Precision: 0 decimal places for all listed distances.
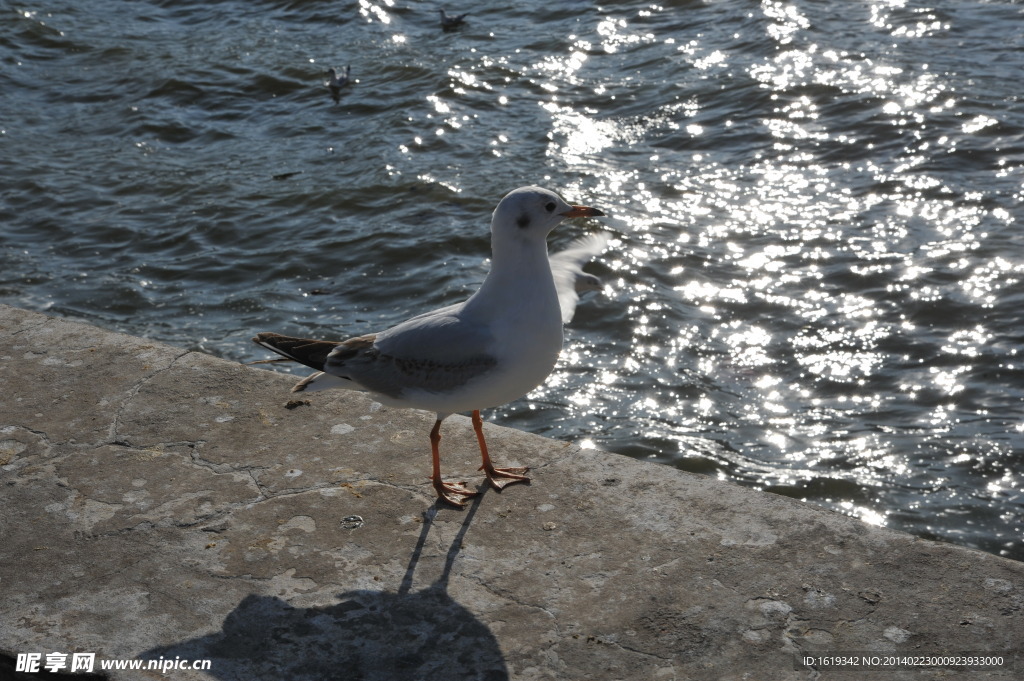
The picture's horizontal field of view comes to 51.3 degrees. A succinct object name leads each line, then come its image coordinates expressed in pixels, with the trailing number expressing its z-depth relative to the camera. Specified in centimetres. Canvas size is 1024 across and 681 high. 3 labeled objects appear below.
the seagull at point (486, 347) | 386
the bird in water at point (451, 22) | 1293
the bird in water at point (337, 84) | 1127
